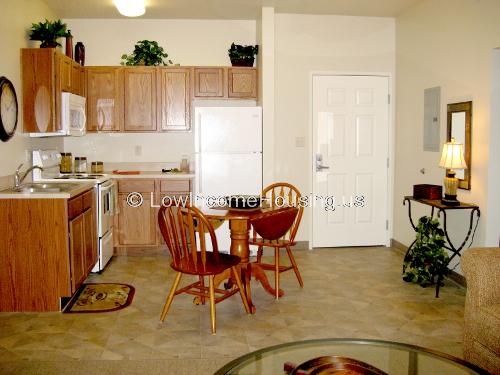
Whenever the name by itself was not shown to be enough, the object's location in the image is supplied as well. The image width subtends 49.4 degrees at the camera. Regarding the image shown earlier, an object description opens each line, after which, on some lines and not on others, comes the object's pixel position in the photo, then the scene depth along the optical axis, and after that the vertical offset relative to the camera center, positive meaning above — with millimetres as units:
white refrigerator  5582 -28
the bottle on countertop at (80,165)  5961 -180
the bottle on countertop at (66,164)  5680 -160
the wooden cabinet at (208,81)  6031 +747
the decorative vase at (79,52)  5852 +1039
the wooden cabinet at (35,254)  3904 -764
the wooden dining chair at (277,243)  4305 -772
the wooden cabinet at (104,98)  5957 +556
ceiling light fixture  4379 +1161
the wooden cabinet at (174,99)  6008 +548
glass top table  2100 -845
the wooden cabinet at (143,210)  5789 -655
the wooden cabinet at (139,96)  5988 +579
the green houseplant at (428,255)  4492 -895
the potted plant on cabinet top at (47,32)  4910 +1052
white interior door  6102 -114
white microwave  5043 +314
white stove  5102 -400
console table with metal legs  4336 -558
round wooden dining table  3975 -683
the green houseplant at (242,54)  6027 +1048
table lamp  4395 -136
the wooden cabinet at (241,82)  6074 +742
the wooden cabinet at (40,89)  4852 +541
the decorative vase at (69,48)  5480 +1031
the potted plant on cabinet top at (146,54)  6027 +1047
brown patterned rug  4066 -1186
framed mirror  4523 +159
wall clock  4371 +328
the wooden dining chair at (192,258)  3484 -739
